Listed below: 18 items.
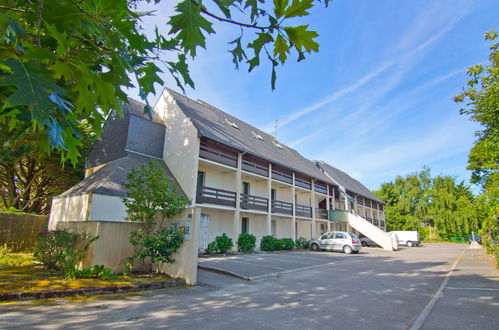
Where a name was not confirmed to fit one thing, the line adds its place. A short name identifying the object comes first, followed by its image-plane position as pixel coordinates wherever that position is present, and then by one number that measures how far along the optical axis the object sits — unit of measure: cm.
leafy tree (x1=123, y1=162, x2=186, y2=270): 873
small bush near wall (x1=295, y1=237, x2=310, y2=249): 2334
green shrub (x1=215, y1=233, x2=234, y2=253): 1697
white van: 3381
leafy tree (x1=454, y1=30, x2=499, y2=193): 684
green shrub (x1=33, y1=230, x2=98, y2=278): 846
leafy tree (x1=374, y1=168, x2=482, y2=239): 4500
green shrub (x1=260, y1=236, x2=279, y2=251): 1997
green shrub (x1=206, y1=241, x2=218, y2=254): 1662
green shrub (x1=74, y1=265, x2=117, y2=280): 778
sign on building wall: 859
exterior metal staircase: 2574
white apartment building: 1539
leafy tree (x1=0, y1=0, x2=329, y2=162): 146
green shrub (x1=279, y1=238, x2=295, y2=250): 2104
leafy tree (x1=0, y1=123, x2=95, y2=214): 2047
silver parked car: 2072
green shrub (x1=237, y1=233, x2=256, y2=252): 1822
